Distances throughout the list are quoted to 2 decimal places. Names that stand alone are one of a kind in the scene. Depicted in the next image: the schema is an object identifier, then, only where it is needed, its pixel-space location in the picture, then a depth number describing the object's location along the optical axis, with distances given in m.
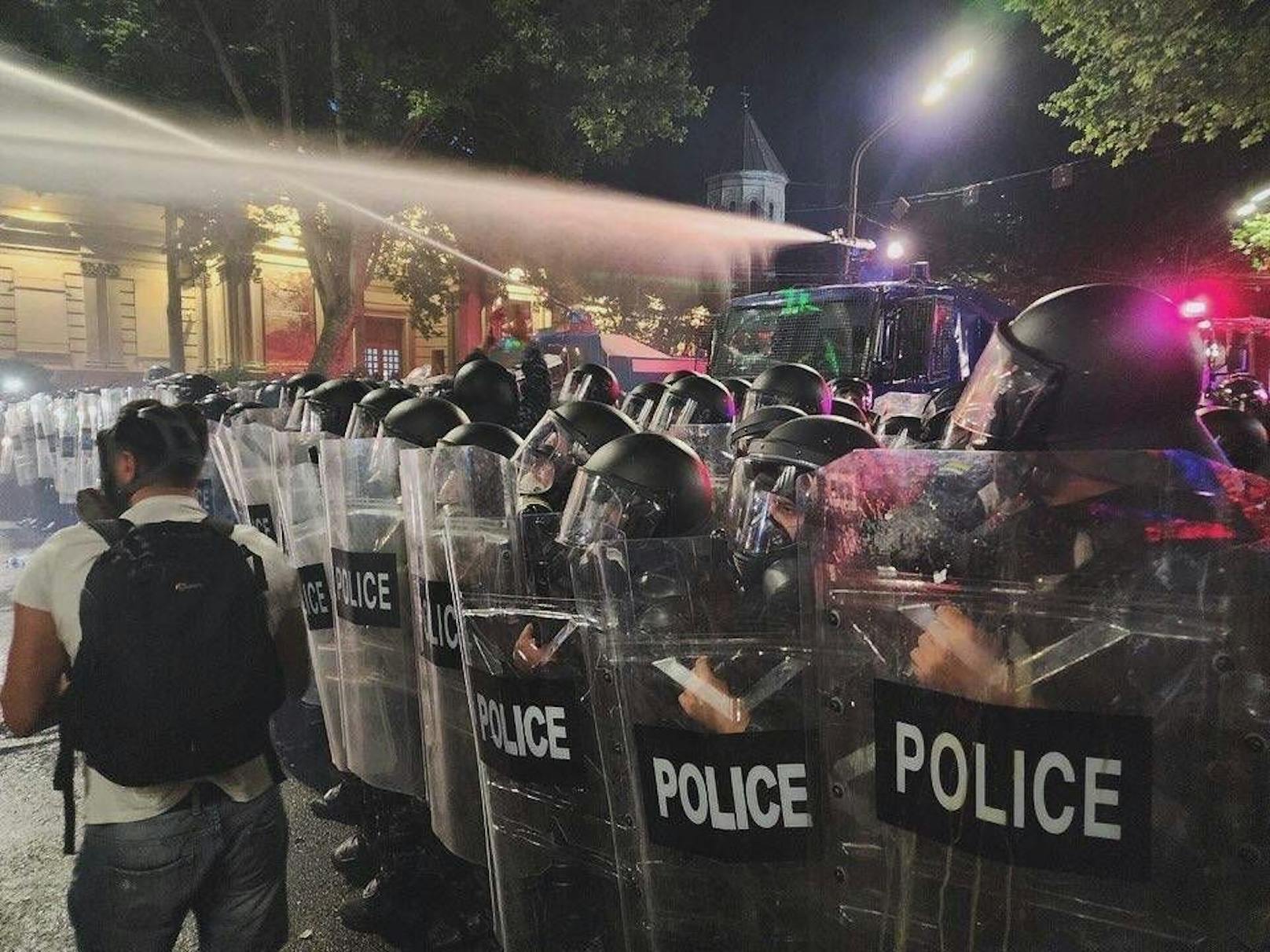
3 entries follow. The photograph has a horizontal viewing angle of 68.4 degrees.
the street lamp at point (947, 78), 11.78
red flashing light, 17.66
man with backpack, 2.10
